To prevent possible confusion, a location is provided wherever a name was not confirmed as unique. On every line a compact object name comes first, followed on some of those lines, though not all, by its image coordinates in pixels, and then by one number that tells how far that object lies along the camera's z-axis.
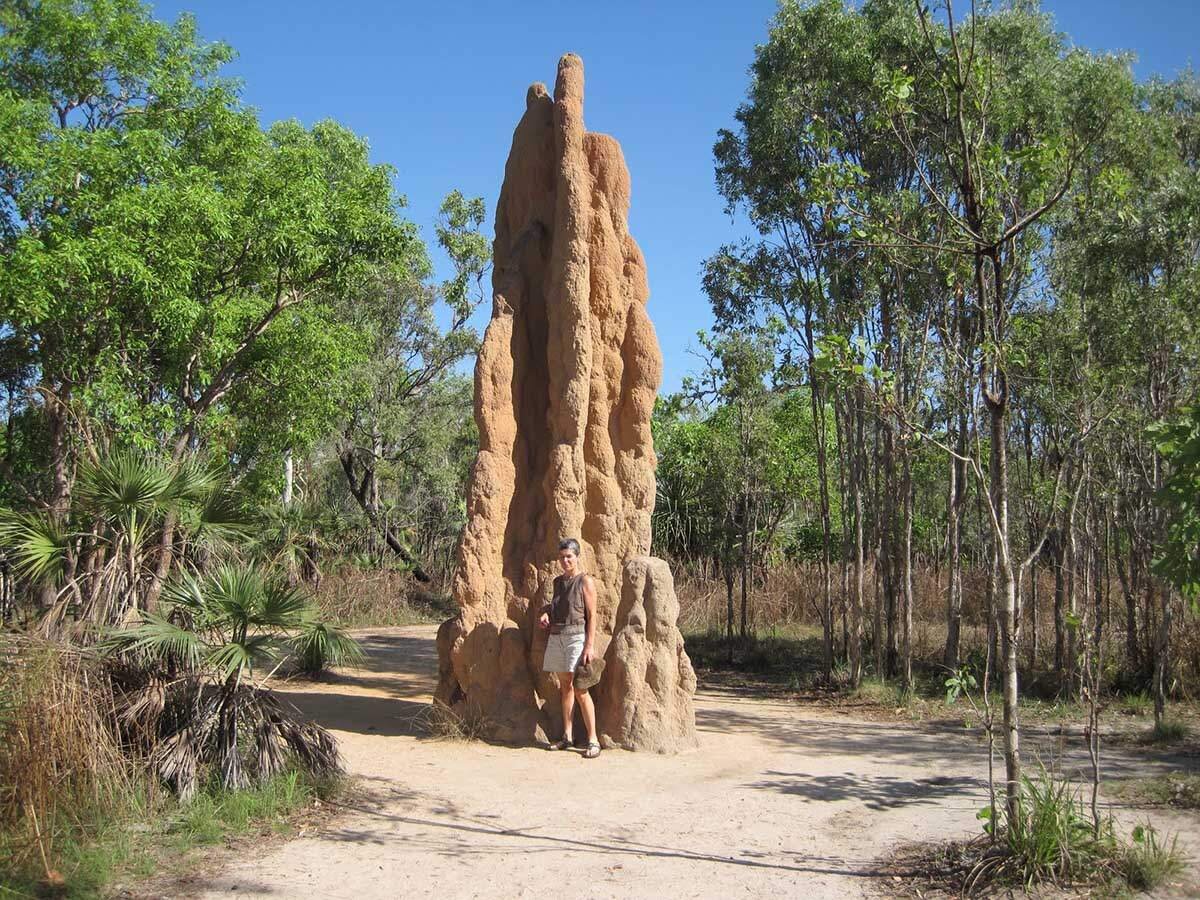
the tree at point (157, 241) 11.10
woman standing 8.55
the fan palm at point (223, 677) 6.42
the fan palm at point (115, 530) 7.00
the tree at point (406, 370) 25.20
